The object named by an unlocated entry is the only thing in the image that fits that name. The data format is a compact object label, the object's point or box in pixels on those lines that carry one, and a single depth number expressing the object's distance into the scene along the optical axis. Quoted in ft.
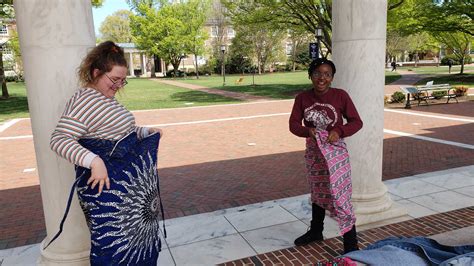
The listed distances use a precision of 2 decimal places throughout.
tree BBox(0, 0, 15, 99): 61.48
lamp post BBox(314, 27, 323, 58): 58.54
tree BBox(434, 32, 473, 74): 99.13
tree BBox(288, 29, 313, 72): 195.00
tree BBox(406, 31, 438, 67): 176.52
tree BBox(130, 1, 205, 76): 164.55
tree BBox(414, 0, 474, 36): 74.84
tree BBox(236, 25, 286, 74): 179.63
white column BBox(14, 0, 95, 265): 9.09
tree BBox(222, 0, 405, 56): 64.90
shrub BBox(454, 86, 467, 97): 56.29
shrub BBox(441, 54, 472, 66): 170.89
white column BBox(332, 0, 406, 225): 12.69
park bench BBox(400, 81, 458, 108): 50.09
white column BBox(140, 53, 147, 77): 209.26
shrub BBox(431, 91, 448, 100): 52.74
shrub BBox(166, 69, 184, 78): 184.79
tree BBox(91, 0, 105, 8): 68.41
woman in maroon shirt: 10.13
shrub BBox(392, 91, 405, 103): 53.11
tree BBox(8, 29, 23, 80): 78.12
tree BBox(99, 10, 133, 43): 243.60
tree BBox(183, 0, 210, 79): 168.04
